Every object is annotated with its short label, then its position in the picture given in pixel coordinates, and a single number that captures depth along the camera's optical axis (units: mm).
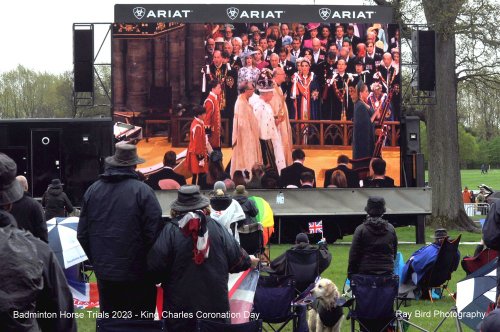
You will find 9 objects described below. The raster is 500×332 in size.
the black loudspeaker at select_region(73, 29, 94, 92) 21750
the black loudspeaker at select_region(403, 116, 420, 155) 22156
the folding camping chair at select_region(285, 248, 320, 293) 11703
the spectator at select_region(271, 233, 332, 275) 11836
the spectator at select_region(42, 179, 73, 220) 17625
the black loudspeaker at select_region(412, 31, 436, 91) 22422
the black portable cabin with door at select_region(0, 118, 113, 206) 22047
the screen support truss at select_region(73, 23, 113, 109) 21531
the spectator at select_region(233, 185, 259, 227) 13312
